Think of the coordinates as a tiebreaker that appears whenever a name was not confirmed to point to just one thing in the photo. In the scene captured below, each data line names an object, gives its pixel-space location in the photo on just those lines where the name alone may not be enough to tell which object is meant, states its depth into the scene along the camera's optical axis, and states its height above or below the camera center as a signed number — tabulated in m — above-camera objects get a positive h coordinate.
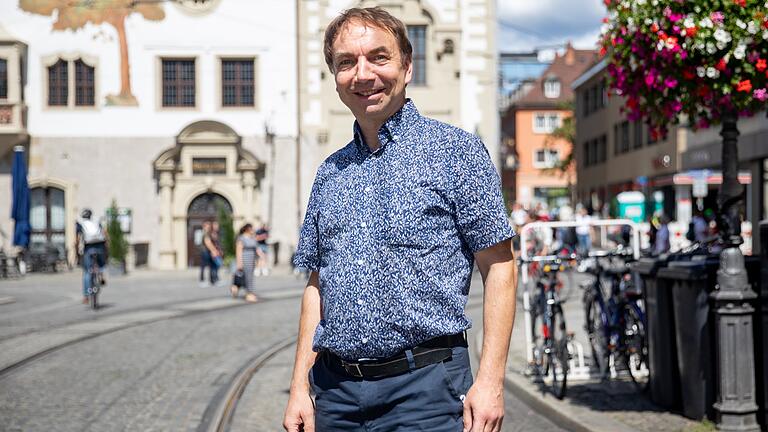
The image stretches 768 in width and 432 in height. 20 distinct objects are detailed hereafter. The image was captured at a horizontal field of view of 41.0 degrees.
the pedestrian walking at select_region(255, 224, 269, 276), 29.49 -0.87
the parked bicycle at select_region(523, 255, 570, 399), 7.50 -0.78
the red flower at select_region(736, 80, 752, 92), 5.88 +0.75
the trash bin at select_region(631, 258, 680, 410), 6.74 -0.80
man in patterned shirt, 2.65 -0.12
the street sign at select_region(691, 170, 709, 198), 31.89 +1.15
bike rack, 8.02 -0.44
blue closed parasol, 23.61 +0.74
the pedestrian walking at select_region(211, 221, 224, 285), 23.09 -0.84
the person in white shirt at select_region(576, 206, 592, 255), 30.44 -0.56
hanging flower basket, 5.81 +0.95
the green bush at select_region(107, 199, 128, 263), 29.19 -0.54
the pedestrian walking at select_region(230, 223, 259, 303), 18.70 -0.73
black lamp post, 5.77 -0.70
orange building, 79.94 +6.83
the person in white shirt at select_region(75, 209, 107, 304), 16.28 -0.29
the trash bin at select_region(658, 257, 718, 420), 6.17 -0.71
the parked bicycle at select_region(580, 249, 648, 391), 7.61 -0.78
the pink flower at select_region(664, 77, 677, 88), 6.17 +0.81
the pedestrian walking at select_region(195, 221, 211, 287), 23.55 -0.76
